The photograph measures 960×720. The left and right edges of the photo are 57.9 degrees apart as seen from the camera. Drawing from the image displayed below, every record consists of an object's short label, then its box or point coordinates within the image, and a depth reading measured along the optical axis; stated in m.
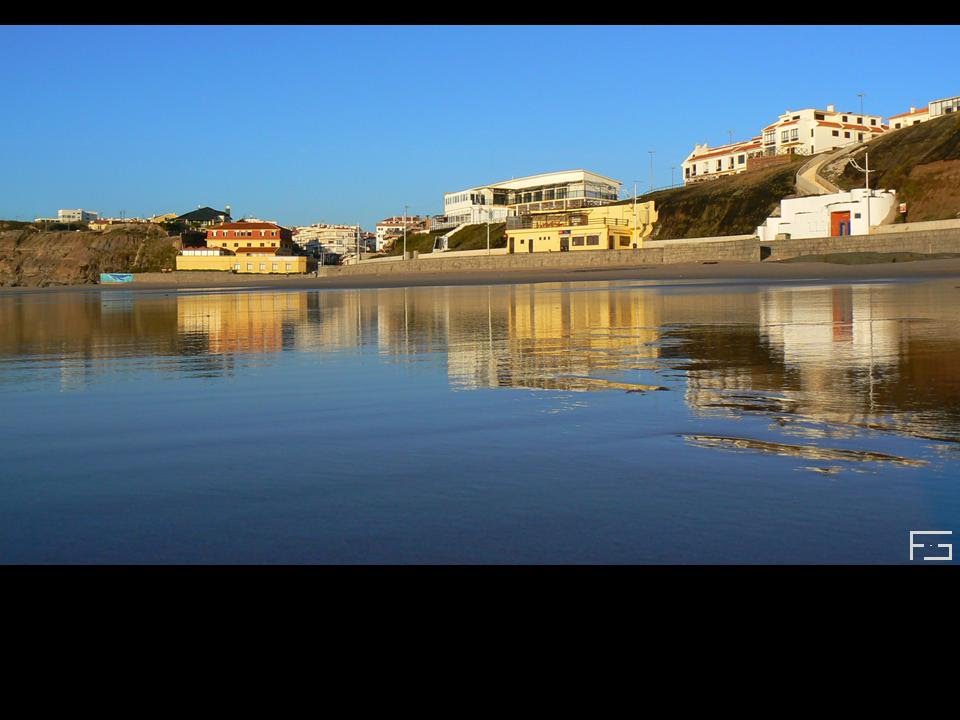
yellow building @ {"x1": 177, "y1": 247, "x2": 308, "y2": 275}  123.25
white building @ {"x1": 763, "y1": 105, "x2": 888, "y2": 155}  117.12
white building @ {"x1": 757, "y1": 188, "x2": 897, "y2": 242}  63.75
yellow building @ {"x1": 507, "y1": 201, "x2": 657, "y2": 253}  86.12
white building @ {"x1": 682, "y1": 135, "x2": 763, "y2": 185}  133.86
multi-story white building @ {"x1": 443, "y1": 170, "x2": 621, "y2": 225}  128.62
